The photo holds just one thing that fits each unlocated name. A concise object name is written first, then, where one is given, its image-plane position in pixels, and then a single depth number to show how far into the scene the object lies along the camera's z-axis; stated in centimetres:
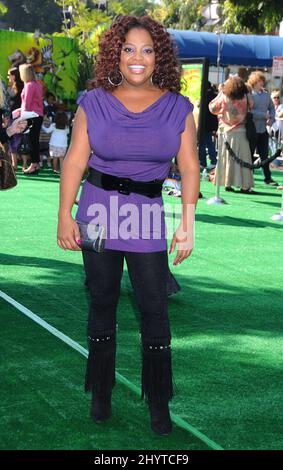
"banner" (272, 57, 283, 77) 1878
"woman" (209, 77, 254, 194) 1429
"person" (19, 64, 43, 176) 1633
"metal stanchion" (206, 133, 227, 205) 1369
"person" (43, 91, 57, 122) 2002
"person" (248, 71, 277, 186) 1678
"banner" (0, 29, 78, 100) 2080
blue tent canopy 2998
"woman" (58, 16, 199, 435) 384
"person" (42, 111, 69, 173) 1745
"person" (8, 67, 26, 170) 1734
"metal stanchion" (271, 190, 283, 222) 1206
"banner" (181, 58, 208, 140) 1327
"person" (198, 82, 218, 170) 1939
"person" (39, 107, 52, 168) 1948
